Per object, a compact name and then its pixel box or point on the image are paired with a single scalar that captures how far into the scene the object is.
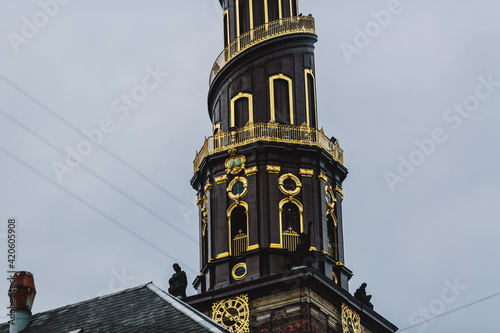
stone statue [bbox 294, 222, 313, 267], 57.97
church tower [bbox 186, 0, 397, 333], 57.59
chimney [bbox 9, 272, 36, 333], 41.28
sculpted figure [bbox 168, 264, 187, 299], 58.62
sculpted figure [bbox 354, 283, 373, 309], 60.03
